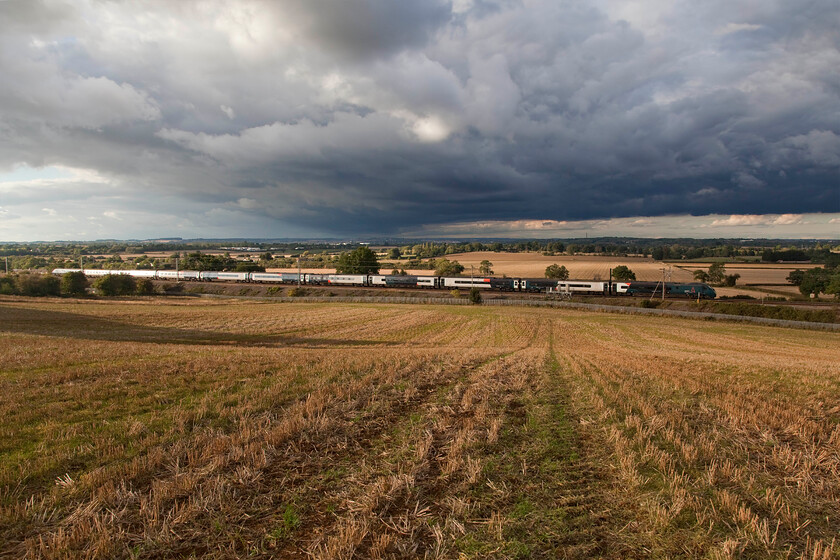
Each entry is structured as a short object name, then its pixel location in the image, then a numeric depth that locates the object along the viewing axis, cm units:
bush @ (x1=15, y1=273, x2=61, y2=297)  7744
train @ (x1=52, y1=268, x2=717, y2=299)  7438
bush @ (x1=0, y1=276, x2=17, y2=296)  7756
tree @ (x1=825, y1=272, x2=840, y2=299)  6981
